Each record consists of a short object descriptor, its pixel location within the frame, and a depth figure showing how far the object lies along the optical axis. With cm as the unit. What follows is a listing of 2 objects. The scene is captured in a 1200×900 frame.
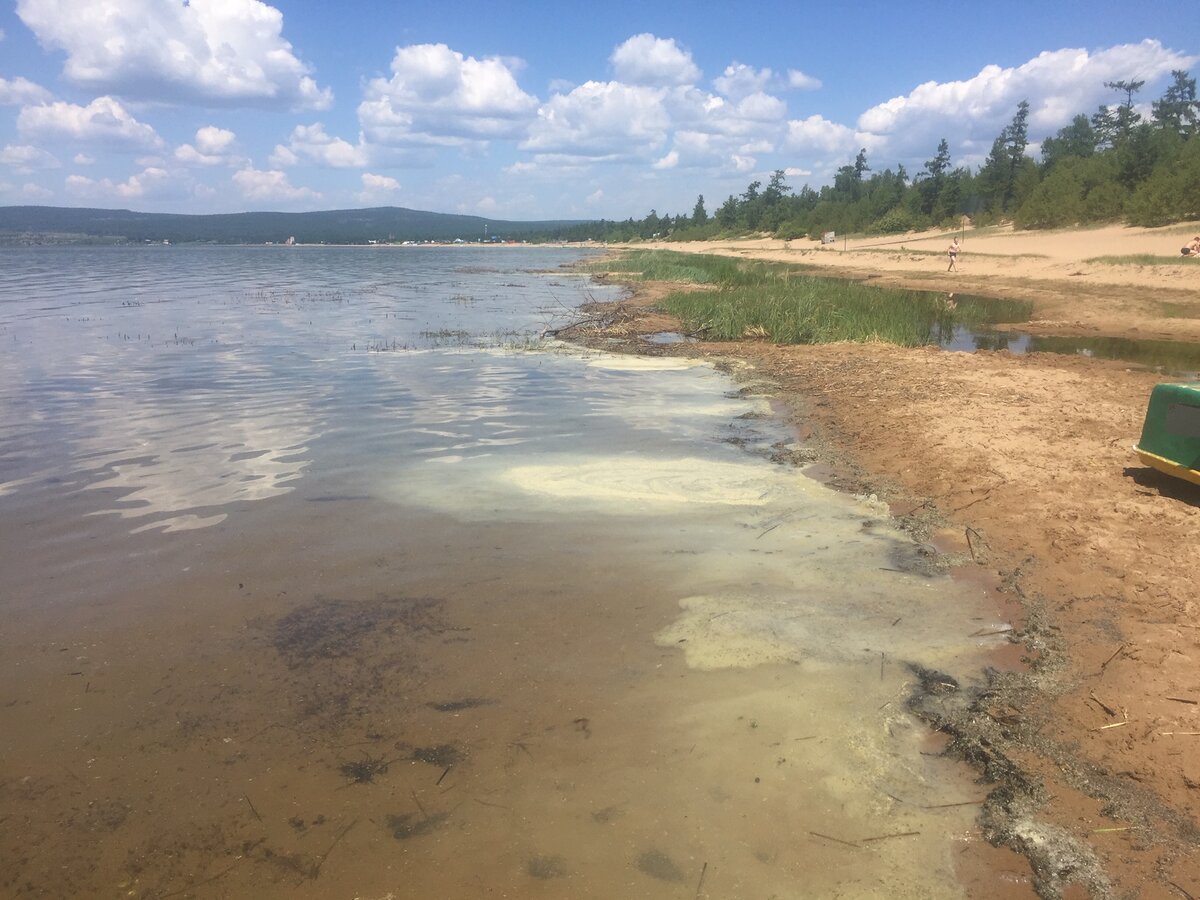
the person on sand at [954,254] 3384
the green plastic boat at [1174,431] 578
